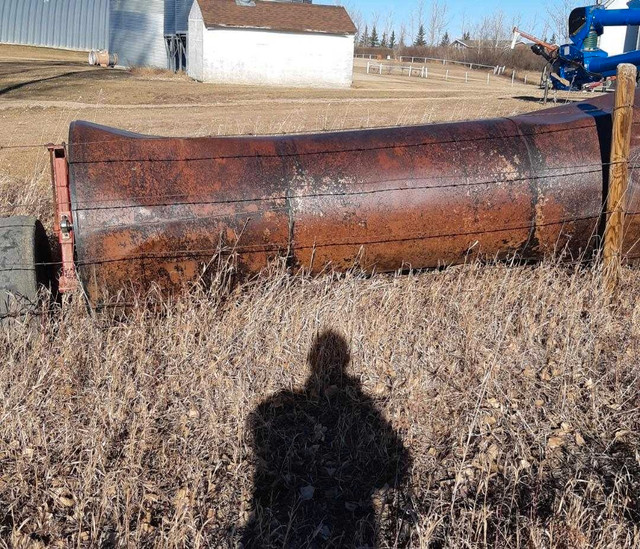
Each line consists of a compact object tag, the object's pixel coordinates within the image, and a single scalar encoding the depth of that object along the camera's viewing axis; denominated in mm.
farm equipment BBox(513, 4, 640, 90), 14812
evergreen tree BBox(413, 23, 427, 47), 104312
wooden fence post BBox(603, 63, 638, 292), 4254
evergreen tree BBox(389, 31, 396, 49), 106375
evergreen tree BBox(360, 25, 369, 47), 107000
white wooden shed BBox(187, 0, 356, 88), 27594
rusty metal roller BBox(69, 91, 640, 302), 3938
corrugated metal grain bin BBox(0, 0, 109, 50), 49594
